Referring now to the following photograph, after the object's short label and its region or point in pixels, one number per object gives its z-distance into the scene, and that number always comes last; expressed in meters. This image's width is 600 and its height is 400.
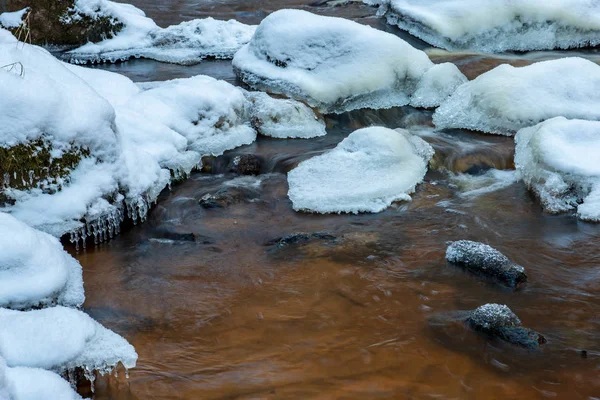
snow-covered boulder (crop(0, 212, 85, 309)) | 7.64
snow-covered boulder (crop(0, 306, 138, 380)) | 6.46
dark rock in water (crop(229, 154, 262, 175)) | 13.81
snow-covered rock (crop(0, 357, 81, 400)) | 5.61
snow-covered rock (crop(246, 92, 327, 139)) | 15.52
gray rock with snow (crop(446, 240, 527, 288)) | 9.52
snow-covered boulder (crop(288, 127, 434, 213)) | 12.17
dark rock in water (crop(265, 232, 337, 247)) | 10.83
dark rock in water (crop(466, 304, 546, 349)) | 8.05
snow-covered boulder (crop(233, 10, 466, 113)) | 16.86
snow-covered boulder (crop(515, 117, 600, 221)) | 12.05
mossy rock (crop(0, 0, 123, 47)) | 22.20
